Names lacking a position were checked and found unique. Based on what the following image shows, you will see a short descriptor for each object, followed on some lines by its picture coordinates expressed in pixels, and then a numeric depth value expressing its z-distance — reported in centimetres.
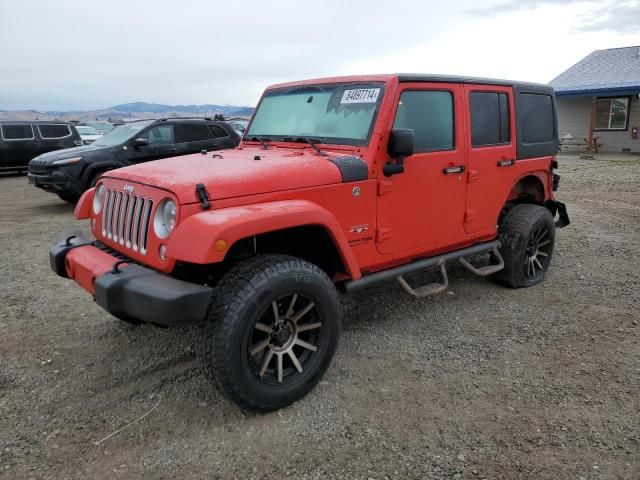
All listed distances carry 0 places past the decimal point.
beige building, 1867
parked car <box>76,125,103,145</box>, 1723
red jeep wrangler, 264
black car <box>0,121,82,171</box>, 1375
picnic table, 1914
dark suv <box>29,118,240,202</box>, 875
